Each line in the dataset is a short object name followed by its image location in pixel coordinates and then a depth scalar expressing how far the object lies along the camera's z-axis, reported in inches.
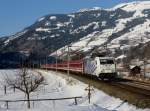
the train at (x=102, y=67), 2950.3
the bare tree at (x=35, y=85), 2619.6
